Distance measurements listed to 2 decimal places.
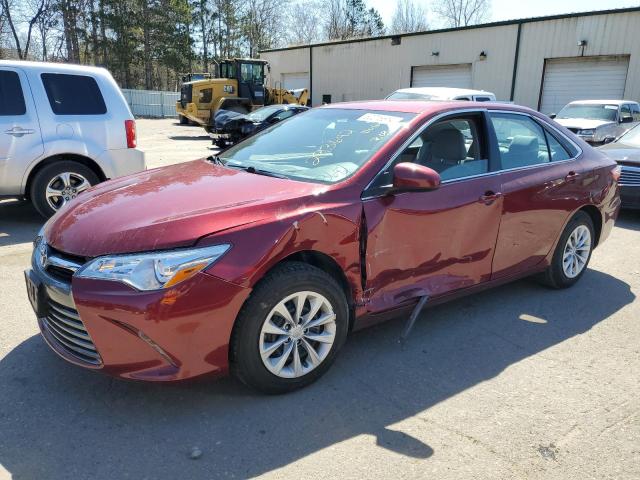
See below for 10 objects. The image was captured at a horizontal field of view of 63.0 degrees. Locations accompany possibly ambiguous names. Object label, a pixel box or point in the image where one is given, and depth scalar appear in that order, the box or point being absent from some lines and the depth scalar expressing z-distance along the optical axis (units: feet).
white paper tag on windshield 11.70
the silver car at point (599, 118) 41.34
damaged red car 8.20
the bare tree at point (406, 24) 188.24
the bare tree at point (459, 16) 179.01
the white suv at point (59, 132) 19.81
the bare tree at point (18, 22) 129.90
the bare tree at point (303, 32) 190.43
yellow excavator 72.13
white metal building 62.69
